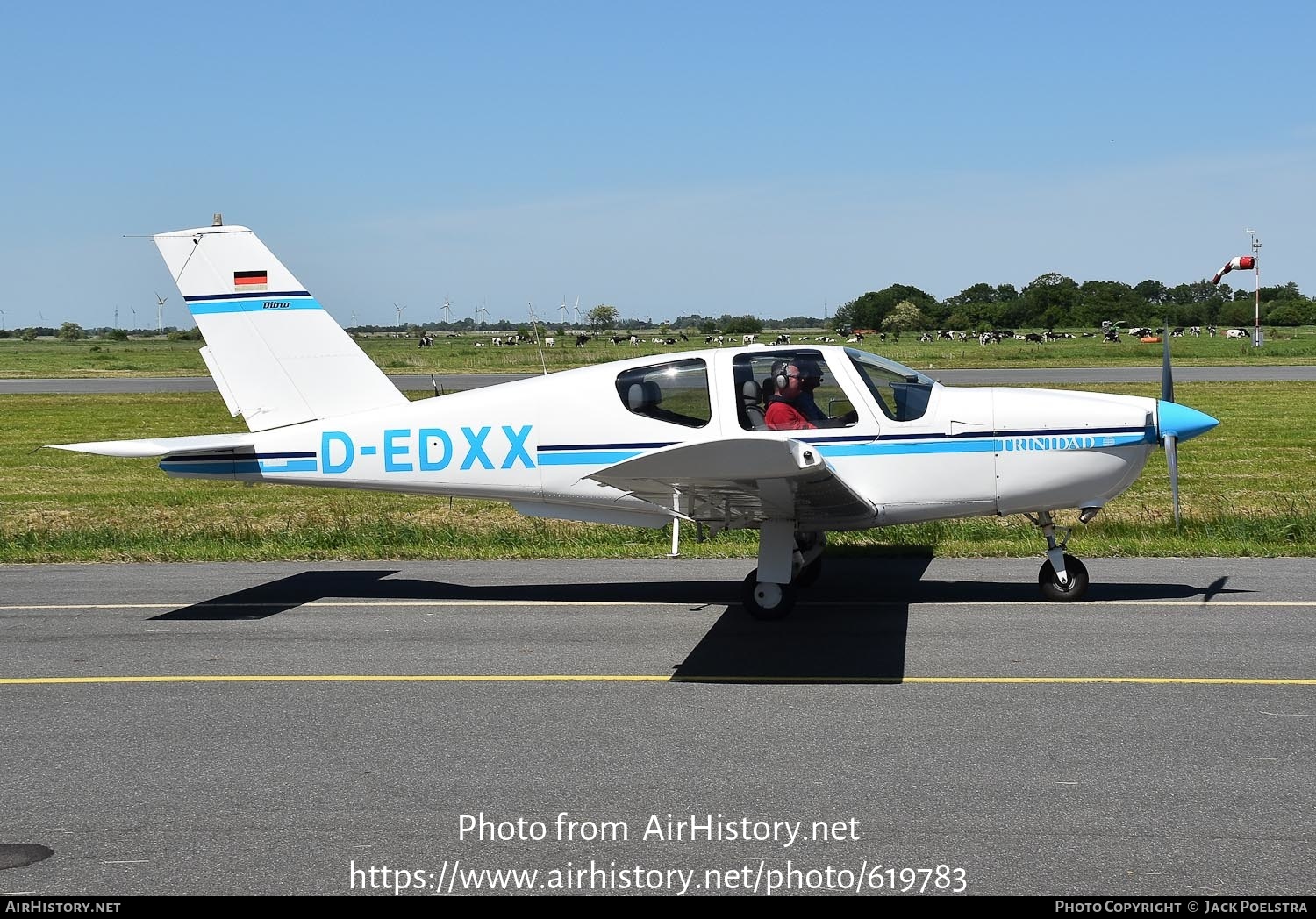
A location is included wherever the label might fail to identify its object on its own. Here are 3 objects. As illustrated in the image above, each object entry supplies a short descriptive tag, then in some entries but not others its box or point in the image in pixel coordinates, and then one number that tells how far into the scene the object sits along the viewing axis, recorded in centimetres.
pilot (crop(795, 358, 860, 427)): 901
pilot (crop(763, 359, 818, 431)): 901
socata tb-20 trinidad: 897
